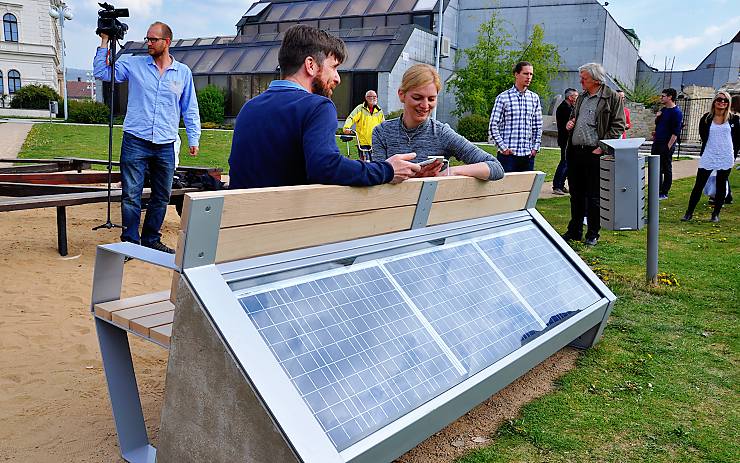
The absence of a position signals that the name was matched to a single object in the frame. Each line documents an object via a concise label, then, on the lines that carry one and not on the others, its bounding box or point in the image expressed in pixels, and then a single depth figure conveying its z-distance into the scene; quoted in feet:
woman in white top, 29.12
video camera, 20.70
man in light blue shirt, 18.35
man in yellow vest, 33.40
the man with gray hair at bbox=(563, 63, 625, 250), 21.90
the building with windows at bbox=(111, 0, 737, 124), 102.22
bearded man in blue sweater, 8.53
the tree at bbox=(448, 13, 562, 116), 97.86
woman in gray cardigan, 12.22
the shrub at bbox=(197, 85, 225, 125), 102.89
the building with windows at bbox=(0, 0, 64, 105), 184.35
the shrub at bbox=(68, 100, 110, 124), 103.65
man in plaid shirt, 25.22
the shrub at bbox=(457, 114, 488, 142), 91.30
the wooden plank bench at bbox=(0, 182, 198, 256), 17.75
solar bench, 6.49
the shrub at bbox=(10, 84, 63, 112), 144.77
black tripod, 18.68
